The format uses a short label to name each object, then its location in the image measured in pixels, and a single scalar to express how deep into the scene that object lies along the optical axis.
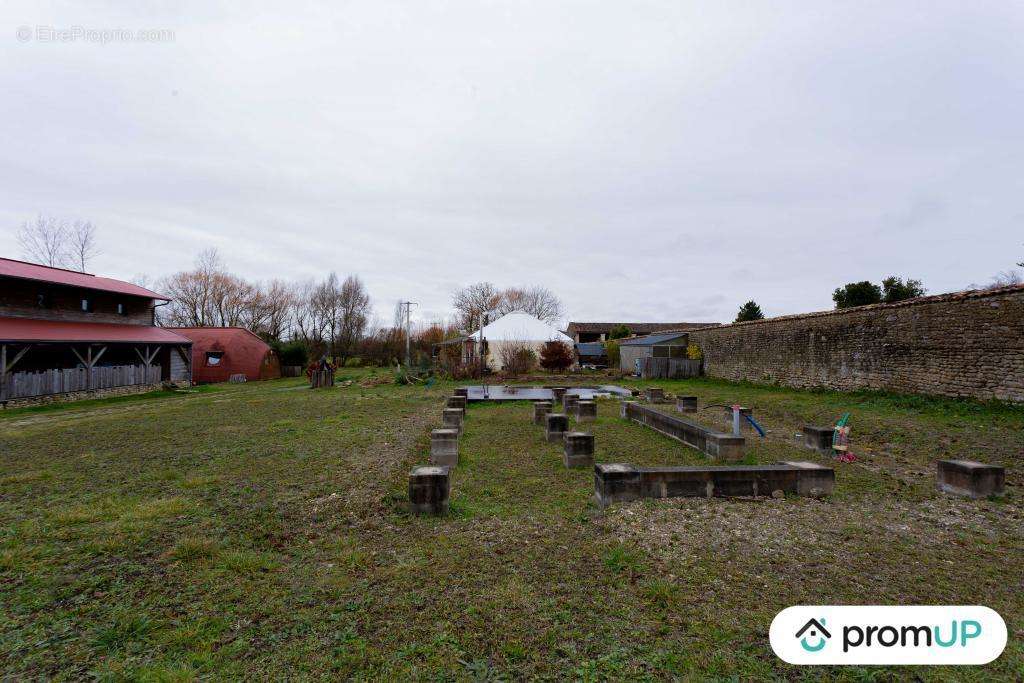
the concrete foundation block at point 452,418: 9.13
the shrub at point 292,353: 30.75
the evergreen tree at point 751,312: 40.62
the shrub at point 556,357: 26.97
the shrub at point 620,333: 44.34
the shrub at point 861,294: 26.39
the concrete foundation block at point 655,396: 14.73
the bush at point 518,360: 25.38
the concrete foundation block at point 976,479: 5.12
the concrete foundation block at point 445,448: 6.71
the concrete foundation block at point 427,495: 4.64
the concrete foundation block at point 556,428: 8.36
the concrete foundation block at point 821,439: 7.43
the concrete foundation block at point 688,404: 12.39
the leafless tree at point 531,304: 57.18
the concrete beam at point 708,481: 4.96
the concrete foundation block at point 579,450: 6.61
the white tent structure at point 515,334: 30.51
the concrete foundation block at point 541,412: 10.20
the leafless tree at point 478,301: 55.09
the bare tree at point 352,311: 47.14
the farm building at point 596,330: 59.72
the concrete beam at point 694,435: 6.97
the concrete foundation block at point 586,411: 11.06
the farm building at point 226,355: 25.45
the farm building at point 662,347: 25.52
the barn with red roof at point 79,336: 15.54
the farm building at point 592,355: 37.11
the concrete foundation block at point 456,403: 11.69
